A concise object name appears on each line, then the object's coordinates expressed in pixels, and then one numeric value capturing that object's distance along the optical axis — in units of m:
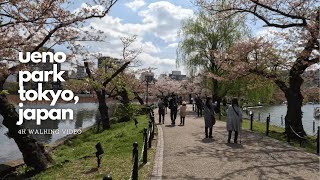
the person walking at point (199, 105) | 23.95
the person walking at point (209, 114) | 11.28
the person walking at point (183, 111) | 15.73
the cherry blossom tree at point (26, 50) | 7.74
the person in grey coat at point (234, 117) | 10.26
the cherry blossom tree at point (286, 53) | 11.96
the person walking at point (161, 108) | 16.51
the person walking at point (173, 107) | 15.82
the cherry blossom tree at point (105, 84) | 17.67
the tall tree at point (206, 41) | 27.49
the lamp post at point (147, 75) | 31.15
